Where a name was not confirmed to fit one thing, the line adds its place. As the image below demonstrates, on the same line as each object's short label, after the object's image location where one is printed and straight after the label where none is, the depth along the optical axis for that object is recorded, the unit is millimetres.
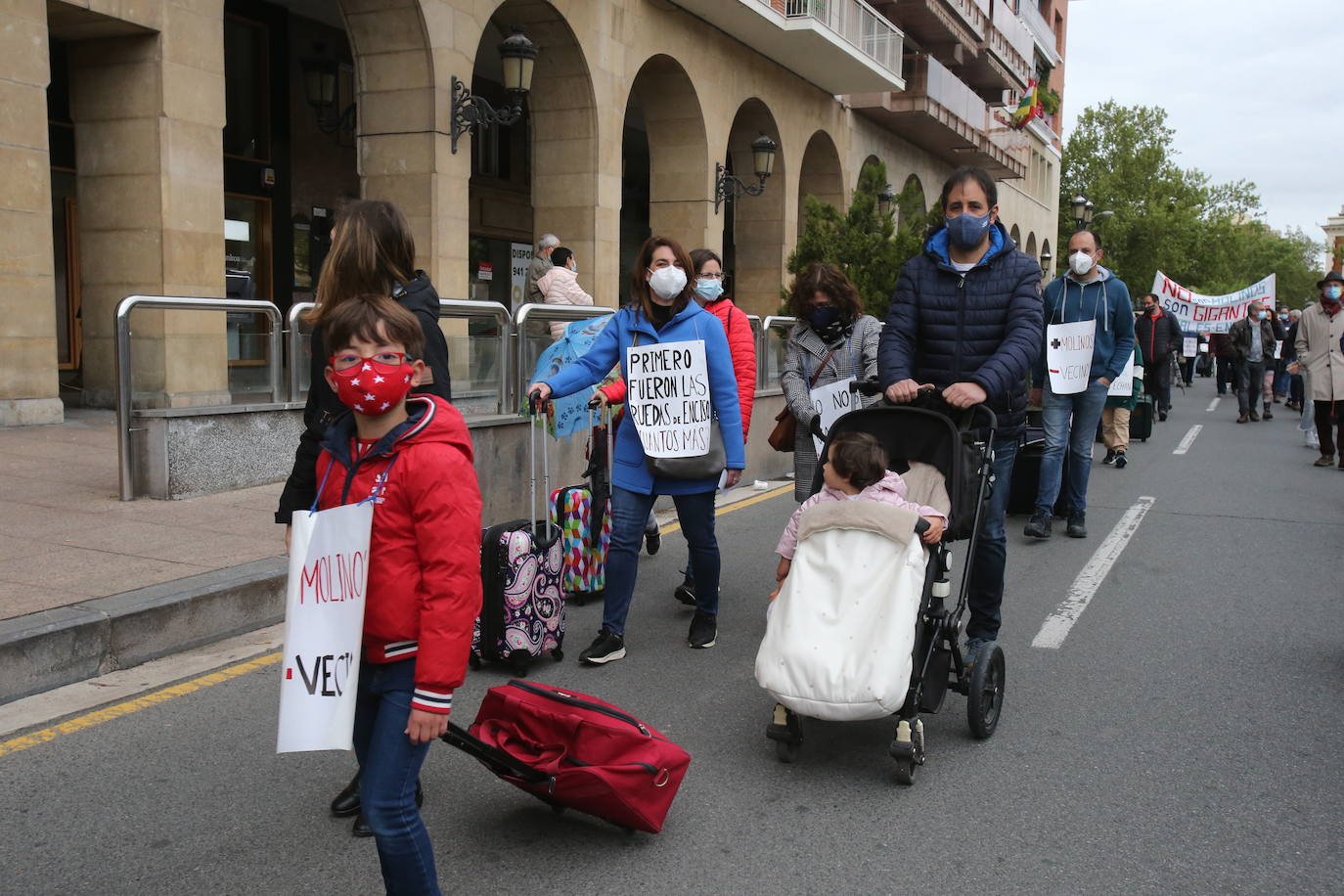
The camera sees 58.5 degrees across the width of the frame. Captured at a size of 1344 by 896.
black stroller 4223
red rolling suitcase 3539
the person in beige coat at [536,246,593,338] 11492
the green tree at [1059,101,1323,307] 63094
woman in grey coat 6500
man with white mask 9141
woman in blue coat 5594
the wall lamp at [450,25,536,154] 14195
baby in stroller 4355
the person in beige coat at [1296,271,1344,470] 12922
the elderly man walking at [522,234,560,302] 12570
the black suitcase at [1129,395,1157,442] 16531
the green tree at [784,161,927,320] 14305
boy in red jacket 2760
